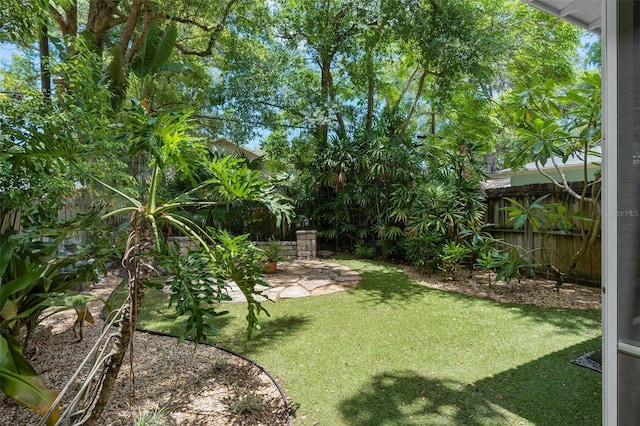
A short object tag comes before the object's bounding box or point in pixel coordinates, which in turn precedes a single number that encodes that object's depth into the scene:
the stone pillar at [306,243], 8.98
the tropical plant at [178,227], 1.87
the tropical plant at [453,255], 5.98
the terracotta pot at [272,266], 6.94
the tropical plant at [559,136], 3.39
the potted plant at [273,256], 6.98
